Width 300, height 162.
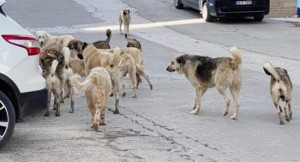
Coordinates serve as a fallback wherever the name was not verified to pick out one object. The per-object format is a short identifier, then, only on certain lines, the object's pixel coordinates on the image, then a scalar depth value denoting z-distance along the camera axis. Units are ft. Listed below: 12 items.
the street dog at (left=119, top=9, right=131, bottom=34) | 65.05
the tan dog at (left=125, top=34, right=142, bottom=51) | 41.22
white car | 24.67
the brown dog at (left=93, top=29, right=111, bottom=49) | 42.63
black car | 73.31
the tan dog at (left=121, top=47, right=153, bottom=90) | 38.14
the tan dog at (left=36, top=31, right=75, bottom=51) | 39.86
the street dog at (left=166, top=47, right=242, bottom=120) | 31.50
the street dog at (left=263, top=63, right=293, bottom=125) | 30.96
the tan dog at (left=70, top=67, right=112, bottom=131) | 28.71
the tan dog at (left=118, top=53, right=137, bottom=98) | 35.73
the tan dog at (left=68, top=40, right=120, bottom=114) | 33.60
